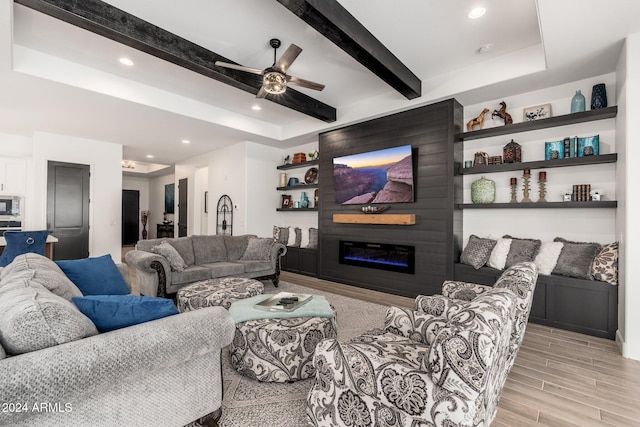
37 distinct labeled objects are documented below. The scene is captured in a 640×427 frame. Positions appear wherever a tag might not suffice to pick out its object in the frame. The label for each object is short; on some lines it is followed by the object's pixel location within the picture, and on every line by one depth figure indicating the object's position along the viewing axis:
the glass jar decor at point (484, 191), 4.12
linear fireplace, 4.60
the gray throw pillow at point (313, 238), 6.12
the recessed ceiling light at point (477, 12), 2.79
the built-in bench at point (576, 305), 3.02
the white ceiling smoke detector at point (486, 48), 3.38
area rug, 1.76
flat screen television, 4.57
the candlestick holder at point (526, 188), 3.86
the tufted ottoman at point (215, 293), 2.81
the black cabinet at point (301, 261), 5.95
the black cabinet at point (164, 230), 10.24
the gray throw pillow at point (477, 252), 3.90
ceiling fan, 2.98
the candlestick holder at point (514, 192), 3.97
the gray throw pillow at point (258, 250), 5.02
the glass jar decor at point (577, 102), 3.45
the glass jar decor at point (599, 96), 3.31
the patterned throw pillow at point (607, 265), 3.02
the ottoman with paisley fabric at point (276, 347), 2.13
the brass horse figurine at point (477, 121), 4.20
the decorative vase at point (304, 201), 6.55
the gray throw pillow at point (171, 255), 4.00
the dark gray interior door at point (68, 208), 5.78
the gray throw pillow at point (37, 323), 1.10
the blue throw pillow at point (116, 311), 1.37
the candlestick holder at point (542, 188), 3.75
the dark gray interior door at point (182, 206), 8.53
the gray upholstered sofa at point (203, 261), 3.89
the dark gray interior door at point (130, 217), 11.06
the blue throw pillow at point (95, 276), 2.45
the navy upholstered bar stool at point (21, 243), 3.52
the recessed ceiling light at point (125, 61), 3.62
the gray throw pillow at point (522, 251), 3.60
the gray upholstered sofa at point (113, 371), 1.01
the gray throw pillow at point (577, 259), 3.20
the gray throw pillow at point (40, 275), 1.66
